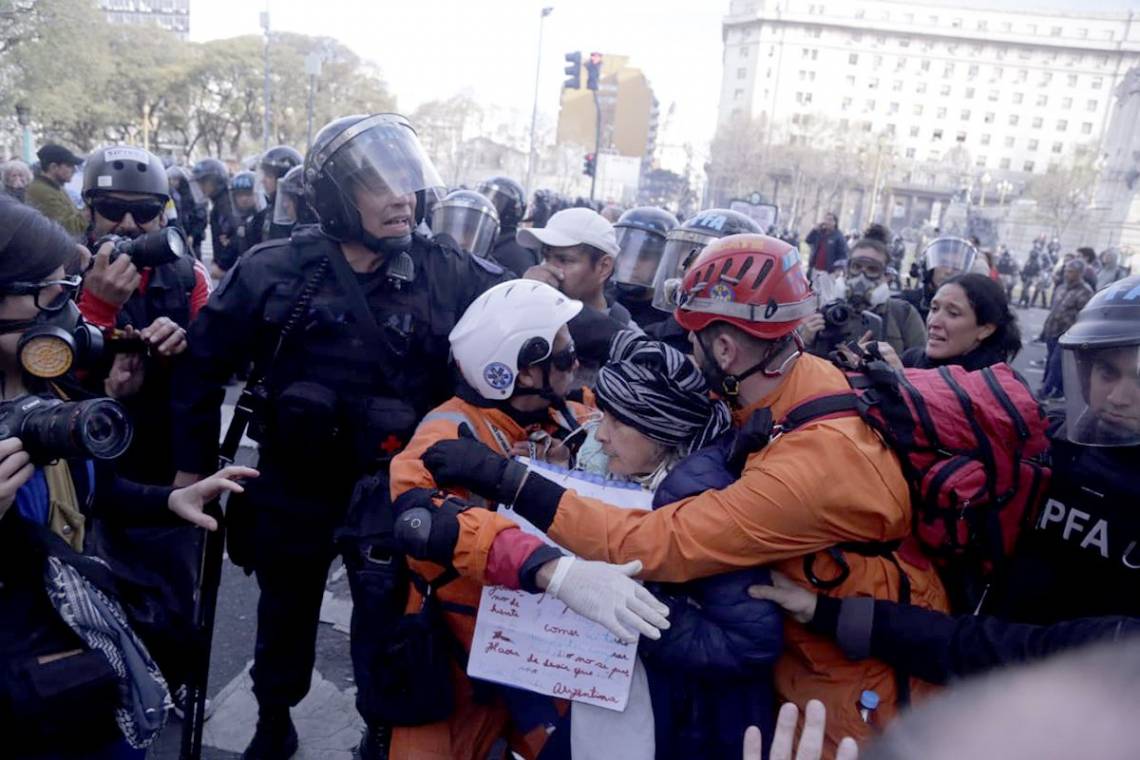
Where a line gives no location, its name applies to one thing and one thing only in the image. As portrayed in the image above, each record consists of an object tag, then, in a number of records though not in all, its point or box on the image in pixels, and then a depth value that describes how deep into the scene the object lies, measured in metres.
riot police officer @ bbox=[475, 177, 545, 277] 6.10
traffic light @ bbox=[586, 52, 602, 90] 18.42
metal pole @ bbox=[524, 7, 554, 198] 32.75
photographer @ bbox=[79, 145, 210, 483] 2.77
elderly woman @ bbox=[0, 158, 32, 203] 9.73
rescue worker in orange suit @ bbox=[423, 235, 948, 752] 1.68
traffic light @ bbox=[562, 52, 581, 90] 18.62
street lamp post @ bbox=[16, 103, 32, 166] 24.68
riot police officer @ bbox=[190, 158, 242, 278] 9.48
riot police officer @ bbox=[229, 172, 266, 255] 8.81
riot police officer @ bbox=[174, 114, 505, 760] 2.61
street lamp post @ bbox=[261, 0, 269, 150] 26.52
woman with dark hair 3.82
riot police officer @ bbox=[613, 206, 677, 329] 4.51
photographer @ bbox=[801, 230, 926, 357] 4.73
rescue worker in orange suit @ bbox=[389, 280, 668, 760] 1.95
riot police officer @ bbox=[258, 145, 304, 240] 8.05
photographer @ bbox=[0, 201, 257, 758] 1.53
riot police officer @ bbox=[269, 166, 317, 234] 6.29
